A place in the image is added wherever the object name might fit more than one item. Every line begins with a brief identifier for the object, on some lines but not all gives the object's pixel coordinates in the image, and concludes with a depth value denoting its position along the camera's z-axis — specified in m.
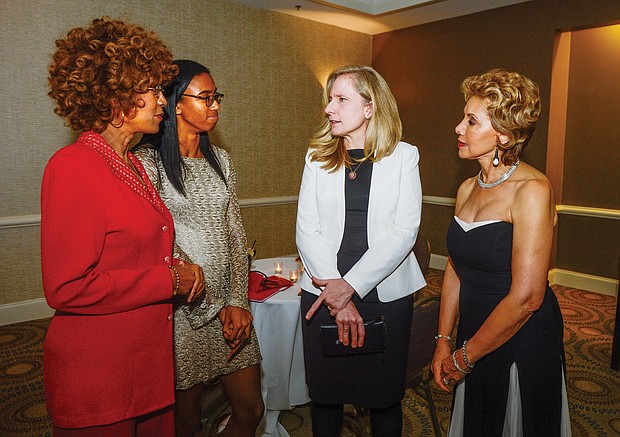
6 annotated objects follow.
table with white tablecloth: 2.66
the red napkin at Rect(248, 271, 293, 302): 2.64
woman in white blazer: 2.02
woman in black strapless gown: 1.64
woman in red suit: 1.36
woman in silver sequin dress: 1.95
